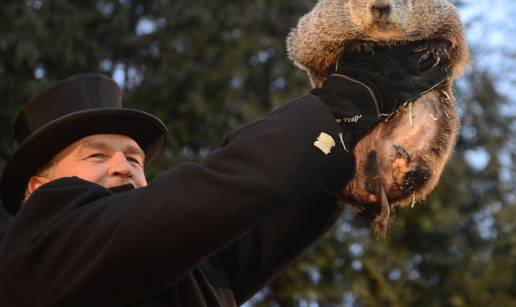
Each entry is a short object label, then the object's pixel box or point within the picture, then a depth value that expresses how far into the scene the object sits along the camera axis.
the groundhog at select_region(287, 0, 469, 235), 2.90
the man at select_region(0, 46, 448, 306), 2.77
